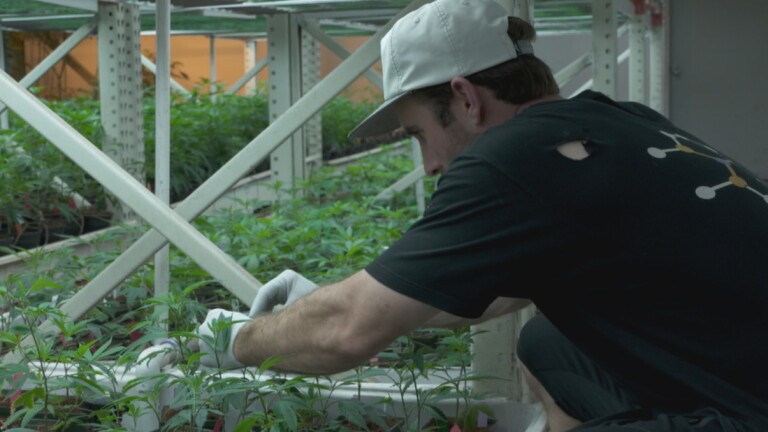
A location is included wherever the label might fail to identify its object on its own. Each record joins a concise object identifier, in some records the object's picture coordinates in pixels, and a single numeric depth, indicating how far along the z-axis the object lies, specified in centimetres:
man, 160
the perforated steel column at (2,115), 589
